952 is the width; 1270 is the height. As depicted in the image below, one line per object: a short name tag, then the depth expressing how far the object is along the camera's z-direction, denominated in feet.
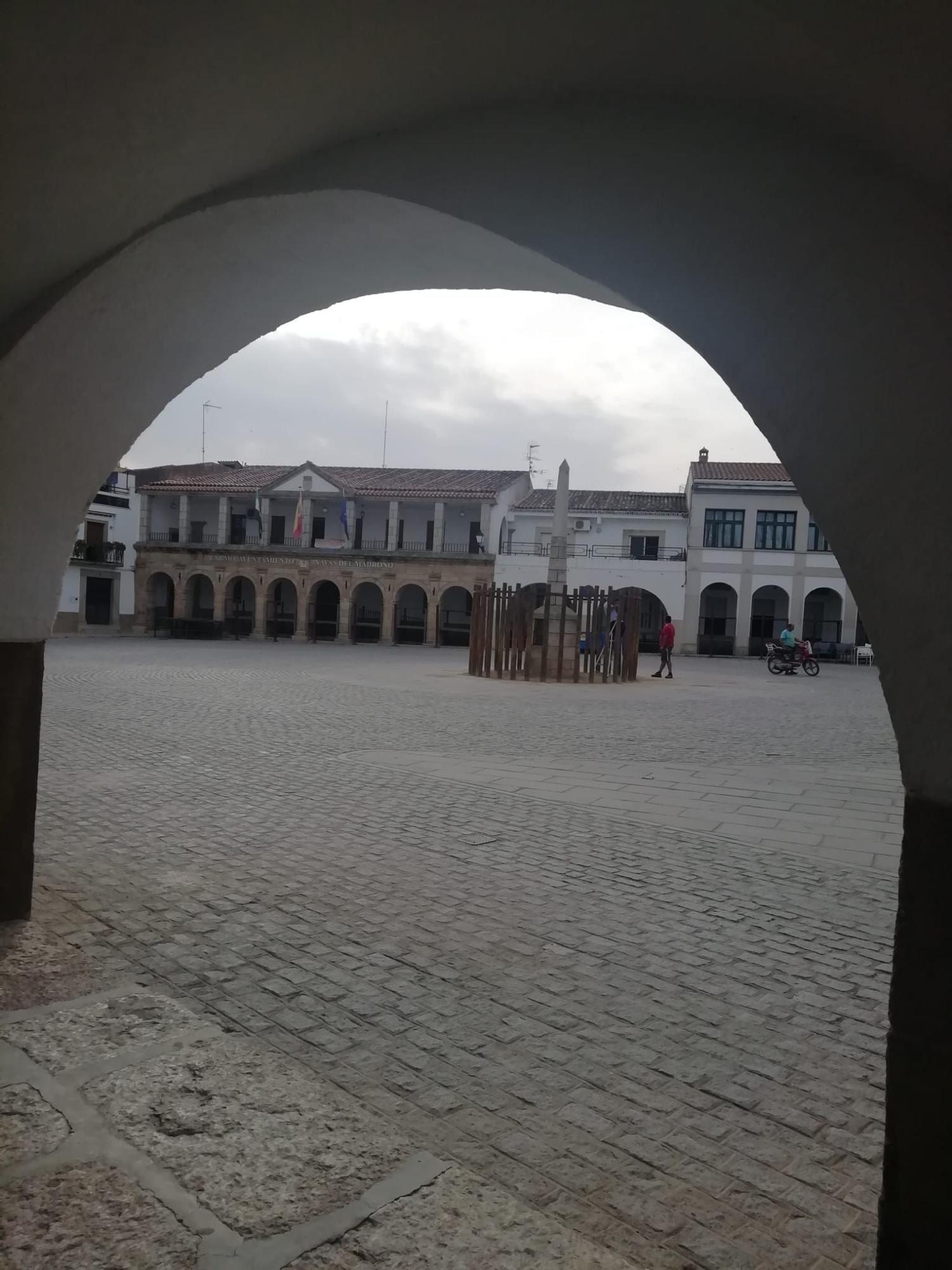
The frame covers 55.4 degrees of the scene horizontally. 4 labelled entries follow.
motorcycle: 79.46
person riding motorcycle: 79.82
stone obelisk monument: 68.23
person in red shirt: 68.44
